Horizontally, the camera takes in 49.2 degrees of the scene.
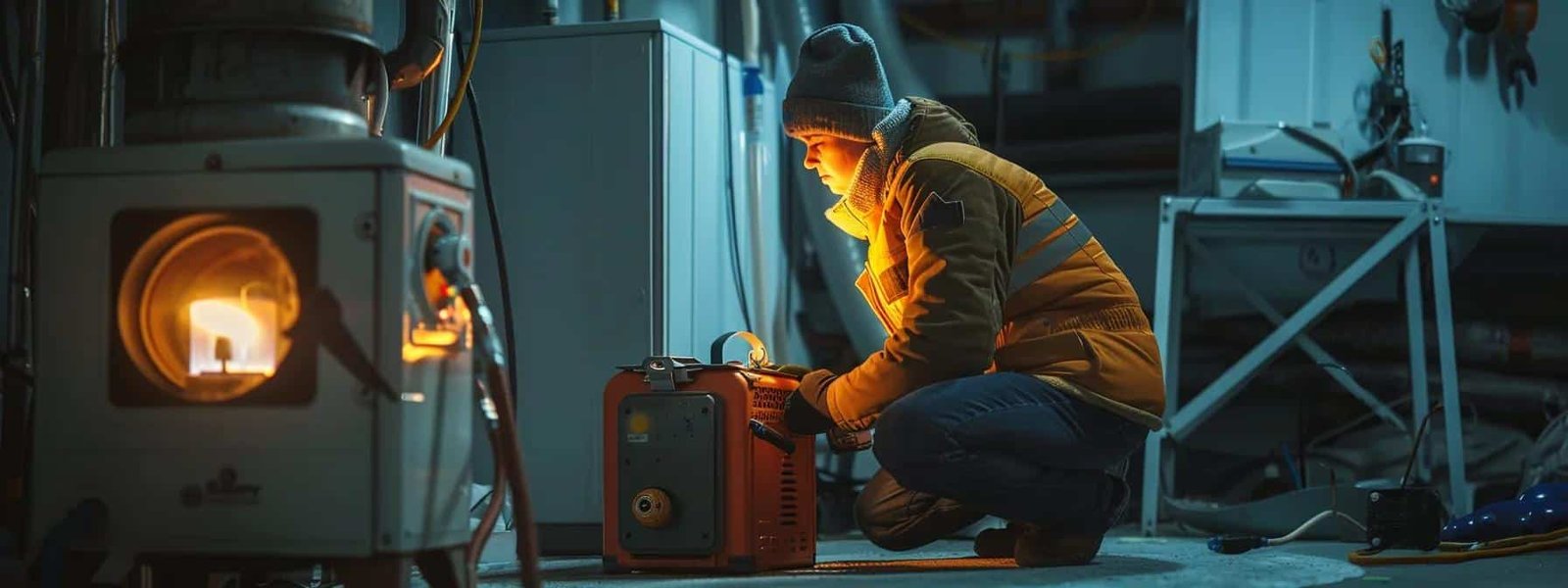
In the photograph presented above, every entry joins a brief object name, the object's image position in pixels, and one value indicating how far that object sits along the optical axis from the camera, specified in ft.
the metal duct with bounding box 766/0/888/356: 15.51
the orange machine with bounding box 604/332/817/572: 9.20
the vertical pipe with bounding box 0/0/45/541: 8.02
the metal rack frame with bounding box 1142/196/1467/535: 13.65
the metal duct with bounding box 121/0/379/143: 6.82
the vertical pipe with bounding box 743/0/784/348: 14.15
